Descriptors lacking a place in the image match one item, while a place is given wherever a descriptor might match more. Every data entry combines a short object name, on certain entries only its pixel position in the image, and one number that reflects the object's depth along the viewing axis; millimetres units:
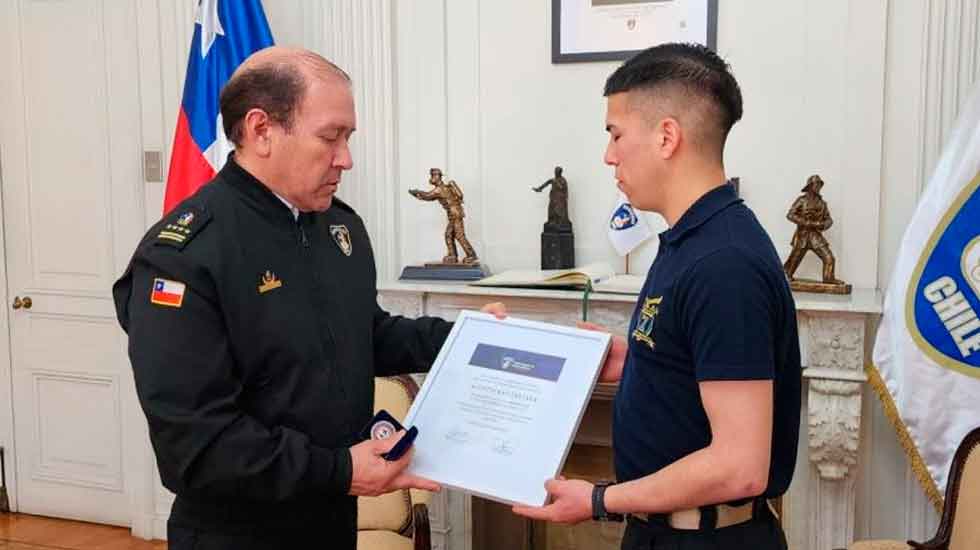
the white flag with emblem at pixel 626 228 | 3064
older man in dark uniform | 1438
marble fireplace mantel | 2678
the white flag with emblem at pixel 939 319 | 2471
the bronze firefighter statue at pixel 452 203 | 3123
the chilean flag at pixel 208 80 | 3217
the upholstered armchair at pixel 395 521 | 2615
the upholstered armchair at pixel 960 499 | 2439
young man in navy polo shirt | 1305
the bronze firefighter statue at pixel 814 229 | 2746
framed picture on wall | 2992
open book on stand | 2865
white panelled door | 3734
